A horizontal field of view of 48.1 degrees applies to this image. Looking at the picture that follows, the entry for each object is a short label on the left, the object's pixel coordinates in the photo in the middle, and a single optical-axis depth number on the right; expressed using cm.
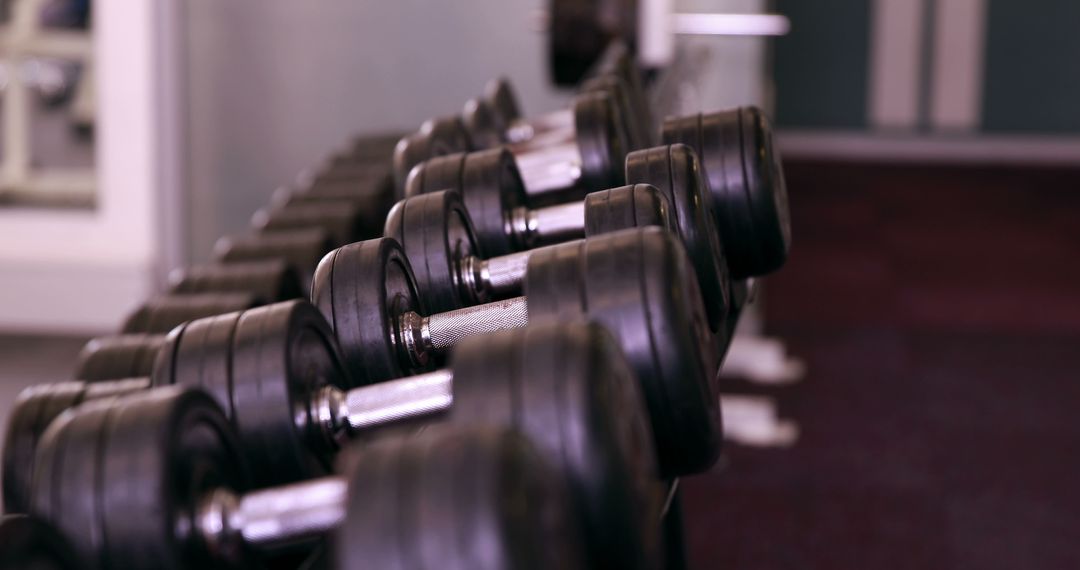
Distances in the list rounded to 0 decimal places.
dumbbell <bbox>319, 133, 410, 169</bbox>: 266
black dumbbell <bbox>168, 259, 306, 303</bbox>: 167
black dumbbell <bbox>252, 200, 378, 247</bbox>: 204
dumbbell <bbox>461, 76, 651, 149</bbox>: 176
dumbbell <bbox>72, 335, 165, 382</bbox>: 135
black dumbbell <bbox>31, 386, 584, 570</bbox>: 58
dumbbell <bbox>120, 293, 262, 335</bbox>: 152
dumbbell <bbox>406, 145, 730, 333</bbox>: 115
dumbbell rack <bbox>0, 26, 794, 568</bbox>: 149
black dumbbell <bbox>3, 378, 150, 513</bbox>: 110
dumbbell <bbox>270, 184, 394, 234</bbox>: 214
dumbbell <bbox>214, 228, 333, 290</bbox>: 183
